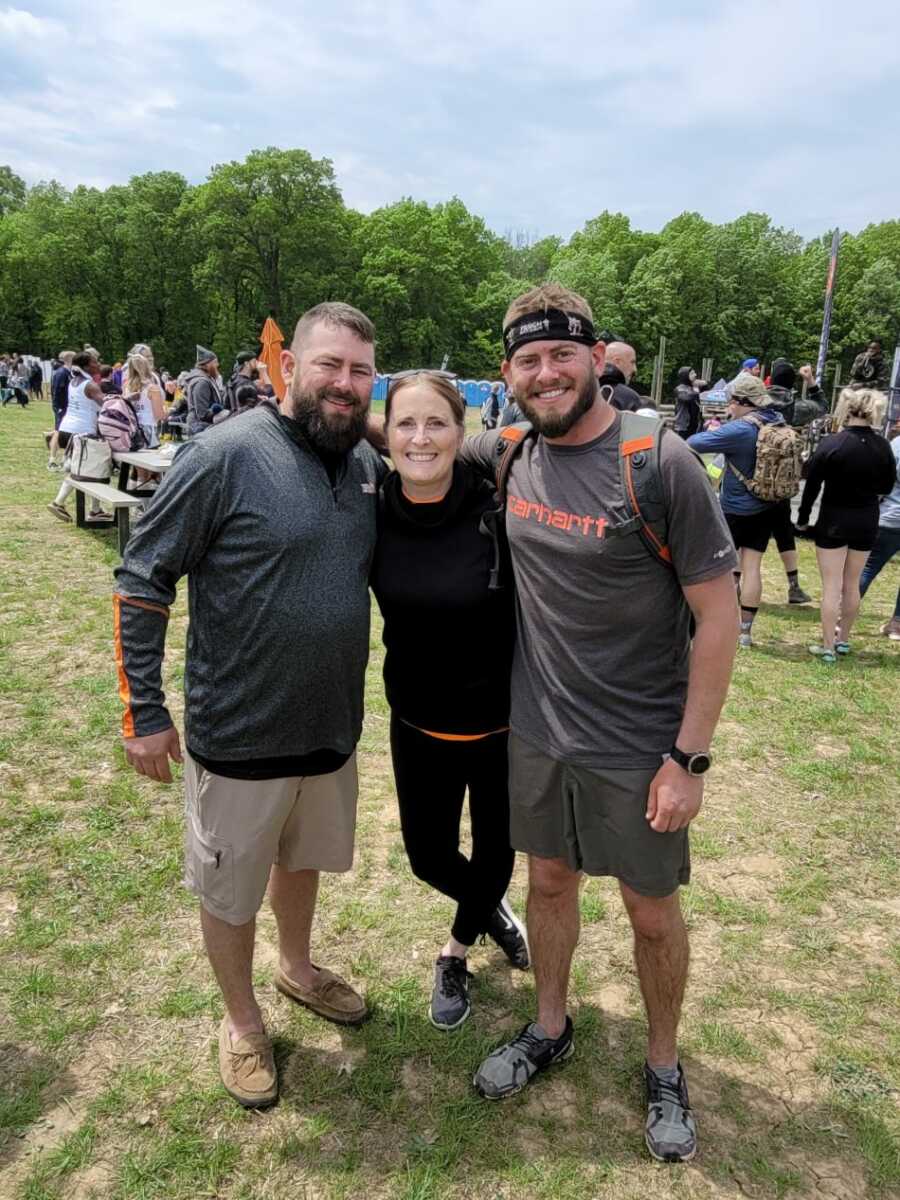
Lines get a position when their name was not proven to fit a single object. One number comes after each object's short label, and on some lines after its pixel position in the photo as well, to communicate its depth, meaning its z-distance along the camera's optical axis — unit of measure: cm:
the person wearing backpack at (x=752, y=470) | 624
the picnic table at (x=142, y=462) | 841
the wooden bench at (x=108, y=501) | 768
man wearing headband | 199
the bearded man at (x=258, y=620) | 205
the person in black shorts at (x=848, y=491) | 582
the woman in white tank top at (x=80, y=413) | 950
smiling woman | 227
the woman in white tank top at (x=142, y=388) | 998
